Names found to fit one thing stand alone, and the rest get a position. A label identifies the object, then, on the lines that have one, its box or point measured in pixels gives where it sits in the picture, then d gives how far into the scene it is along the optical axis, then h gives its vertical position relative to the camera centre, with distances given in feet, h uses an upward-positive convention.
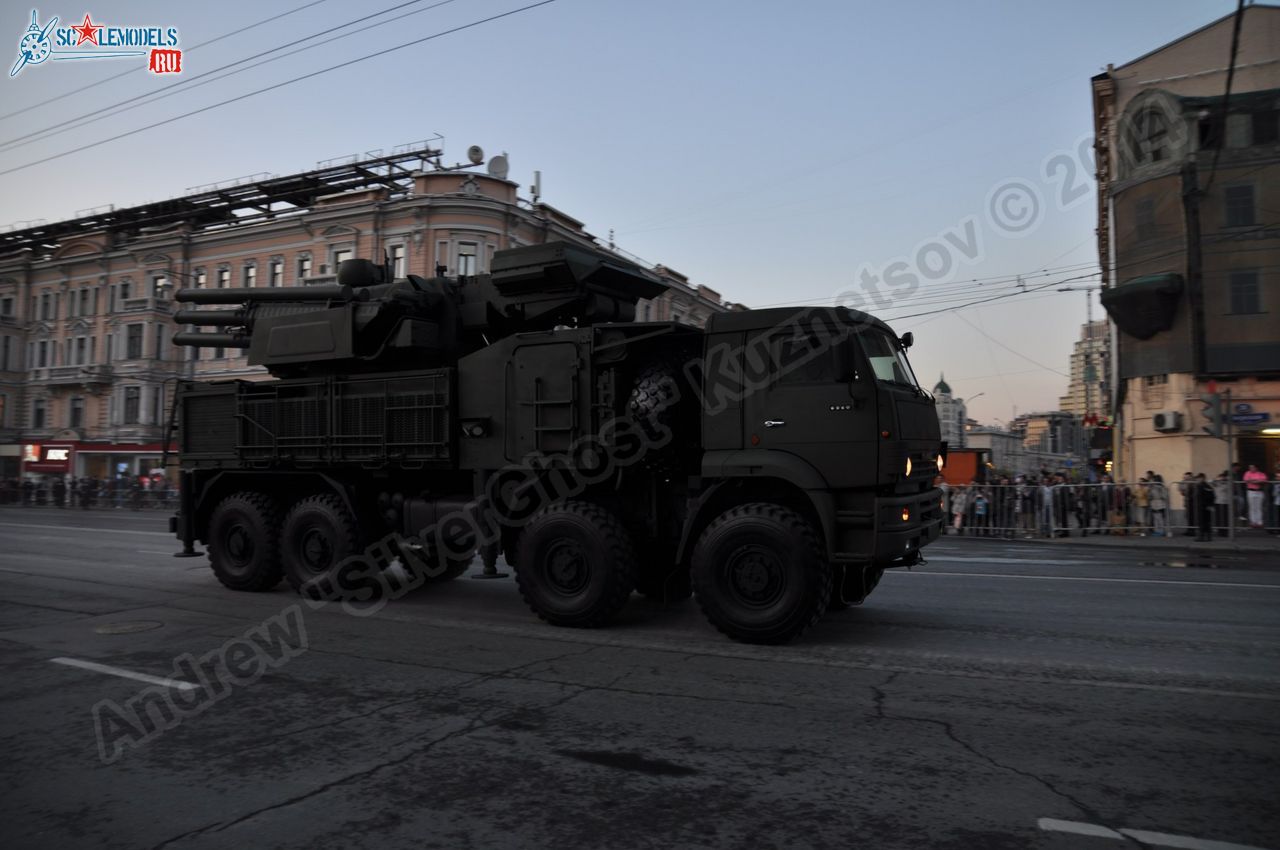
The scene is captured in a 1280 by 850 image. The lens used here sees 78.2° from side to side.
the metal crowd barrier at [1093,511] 62.08 -2.72
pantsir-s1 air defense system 22.56 +0.87
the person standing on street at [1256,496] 61.21 -1.25
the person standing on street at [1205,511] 60.34 -2.45
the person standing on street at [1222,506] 61.52 -2.08
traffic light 56.65 +4.70
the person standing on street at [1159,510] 63.46 -2.53
